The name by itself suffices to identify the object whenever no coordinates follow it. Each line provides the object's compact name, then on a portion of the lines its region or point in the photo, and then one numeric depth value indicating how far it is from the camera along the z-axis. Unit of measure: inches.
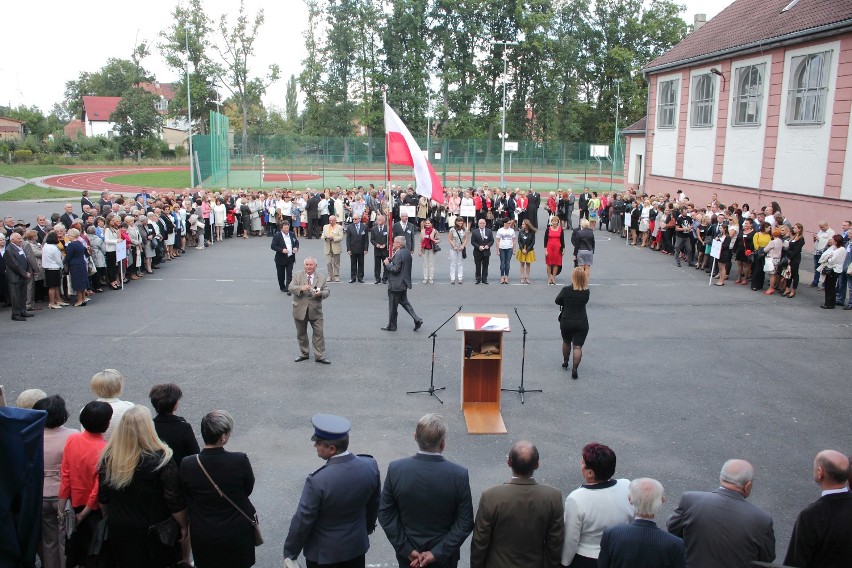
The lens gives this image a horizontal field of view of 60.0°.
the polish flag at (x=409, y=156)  588.7
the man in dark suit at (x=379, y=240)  741.9
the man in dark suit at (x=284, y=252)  686.5
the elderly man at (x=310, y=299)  470.3
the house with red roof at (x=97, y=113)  3895.2
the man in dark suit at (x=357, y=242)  754.8
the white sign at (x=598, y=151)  1942.7
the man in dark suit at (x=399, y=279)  543.8
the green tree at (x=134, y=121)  2987.2
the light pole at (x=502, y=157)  1767.8
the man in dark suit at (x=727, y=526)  182.1
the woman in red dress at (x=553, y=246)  757.3
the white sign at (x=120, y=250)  703.1
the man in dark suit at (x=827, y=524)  180.9
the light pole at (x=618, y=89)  2547.7
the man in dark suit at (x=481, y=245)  748.0
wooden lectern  393.4
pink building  938.7
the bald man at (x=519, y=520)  181.3
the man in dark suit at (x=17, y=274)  568.7
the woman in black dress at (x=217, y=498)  191.8
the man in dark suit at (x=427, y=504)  187.8
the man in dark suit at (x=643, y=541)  167.5
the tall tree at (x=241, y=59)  2711.6
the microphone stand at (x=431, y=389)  422.3
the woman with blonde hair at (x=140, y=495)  190.7
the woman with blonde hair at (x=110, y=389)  231.3
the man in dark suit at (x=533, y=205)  1137.4
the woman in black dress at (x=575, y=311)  445.7
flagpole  597.6
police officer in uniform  185.0
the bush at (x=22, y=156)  2778.1
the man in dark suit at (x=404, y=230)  701.3
